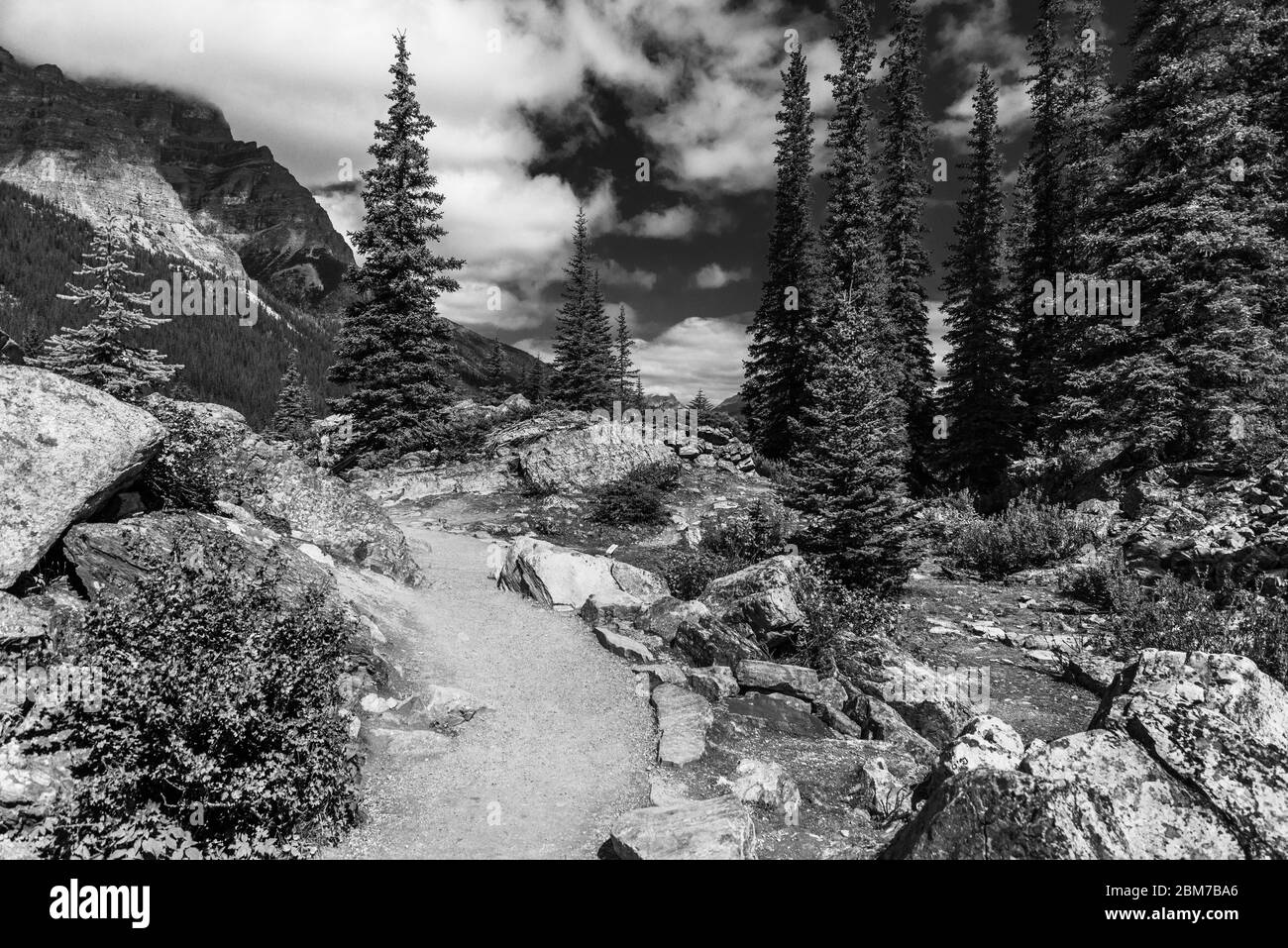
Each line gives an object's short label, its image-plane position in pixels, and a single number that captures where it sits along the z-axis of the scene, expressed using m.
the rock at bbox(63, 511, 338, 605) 6.14
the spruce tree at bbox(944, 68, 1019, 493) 23.75
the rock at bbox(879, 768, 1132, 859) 3.45
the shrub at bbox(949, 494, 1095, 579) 13.24
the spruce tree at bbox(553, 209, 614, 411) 40.66
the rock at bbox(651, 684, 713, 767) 6.46
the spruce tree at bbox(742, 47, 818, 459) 28.17
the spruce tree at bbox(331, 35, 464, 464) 23.41
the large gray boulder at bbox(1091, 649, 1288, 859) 3.51
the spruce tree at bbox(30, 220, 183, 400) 10.52
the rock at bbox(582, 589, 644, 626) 10.30
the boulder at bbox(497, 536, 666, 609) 11.07
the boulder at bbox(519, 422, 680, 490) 20.06
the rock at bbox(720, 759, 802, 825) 5.47
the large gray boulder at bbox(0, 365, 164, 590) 5.70
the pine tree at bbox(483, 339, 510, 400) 53.72
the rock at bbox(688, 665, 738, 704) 7.82
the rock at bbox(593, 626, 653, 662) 8.91
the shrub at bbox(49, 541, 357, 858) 4.11
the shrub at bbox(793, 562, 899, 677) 8.70
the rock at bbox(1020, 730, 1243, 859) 3.46
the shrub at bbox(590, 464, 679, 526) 17.22
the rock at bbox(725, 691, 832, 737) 7.09
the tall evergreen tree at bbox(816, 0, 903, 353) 25.45
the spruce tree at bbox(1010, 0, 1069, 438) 23.80
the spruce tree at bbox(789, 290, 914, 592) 11.17
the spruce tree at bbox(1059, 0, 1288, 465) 14.12
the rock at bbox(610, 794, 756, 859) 4.61
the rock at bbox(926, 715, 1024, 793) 4.93
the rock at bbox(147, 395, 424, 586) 10.79
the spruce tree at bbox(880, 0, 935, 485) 29.78
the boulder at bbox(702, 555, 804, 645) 9.10
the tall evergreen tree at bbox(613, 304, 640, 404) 63.30
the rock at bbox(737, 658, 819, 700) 7.71
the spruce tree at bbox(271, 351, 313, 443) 48.88
